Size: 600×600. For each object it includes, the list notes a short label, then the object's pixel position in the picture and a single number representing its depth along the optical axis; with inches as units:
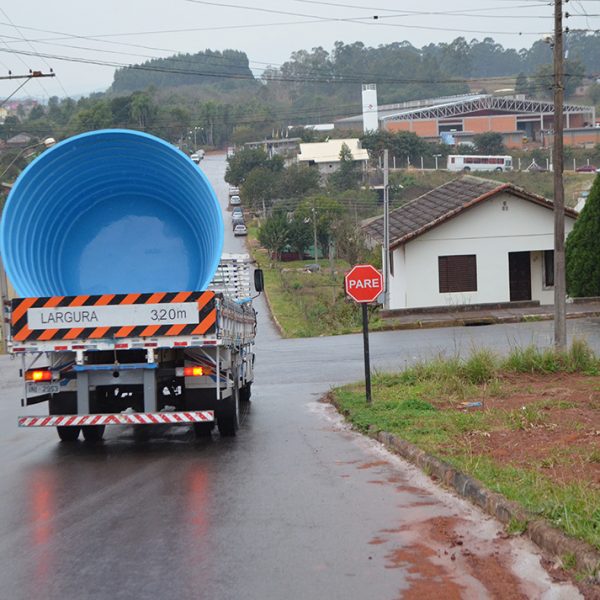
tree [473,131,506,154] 4722.9
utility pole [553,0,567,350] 866.8
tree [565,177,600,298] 1392.7
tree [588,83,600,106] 6747.1
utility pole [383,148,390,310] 1549.0
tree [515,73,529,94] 6964.6
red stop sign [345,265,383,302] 623.5
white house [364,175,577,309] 1571.1
